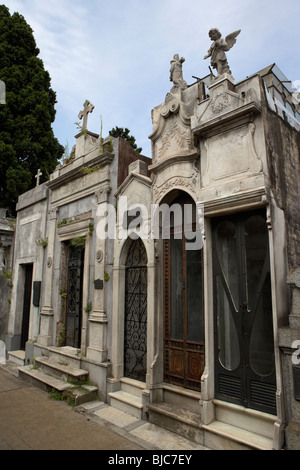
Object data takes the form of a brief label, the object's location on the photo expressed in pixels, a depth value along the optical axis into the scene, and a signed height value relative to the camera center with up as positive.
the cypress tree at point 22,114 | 12.58 +7.27
